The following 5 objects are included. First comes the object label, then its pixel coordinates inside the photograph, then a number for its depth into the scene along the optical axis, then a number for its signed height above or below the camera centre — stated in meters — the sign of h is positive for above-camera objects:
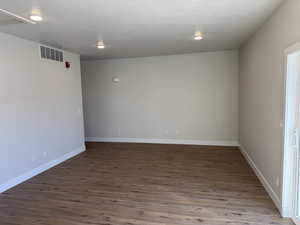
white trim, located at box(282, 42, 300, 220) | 2.45 -0.73
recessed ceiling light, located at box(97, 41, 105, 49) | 4.37 +1.09
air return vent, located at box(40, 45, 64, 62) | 4.36 +0.95
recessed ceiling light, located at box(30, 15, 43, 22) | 2.69 +1.03
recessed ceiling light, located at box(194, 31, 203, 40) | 3.78 +1.07
